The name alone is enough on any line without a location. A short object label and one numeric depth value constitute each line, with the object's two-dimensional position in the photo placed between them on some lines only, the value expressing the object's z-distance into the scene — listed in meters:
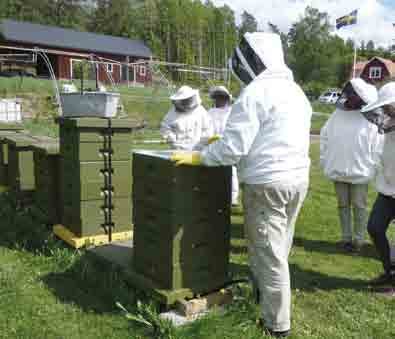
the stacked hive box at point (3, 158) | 7.49
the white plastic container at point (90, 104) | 4.75
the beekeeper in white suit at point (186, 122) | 5.89
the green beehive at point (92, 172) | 4.63
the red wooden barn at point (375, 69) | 61.53
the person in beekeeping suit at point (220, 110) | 6.80
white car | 47.58
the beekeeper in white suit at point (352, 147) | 4.93
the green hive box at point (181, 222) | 3.30
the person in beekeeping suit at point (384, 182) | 3.79
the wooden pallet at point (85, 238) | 4.77
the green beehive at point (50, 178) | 5.42
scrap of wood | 3.33
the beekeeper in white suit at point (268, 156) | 2.95
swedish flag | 38.59
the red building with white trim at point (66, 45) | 40.03
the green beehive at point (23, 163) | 6.14
